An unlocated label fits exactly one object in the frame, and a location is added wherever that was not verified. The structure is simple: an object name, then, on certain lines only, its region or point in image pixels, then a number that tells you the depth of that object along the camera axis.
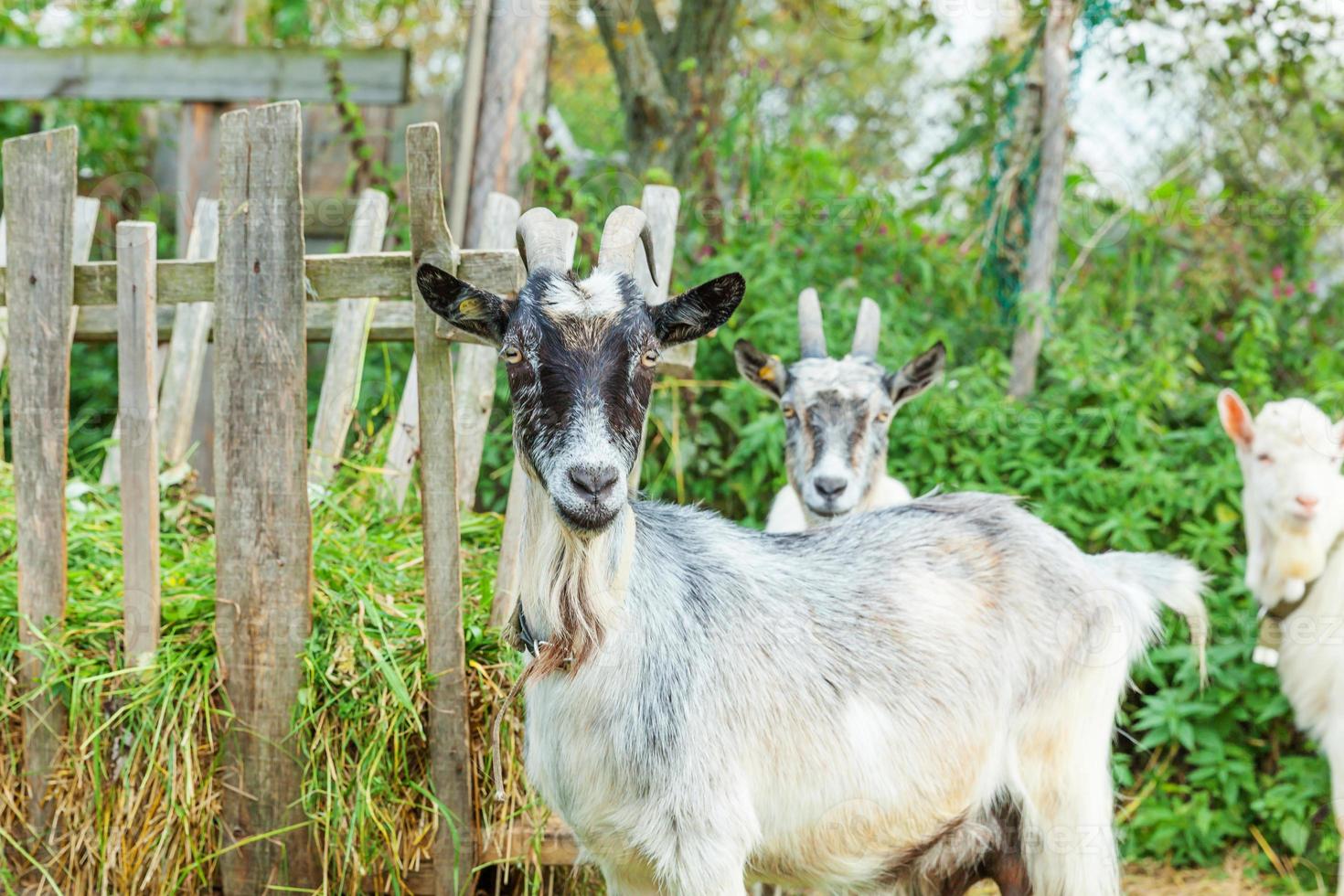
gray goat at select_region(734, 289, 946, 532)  4.52
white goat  4.69
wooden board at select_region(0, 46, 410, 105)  6.84
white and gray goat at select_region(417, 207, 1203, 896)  2.93
